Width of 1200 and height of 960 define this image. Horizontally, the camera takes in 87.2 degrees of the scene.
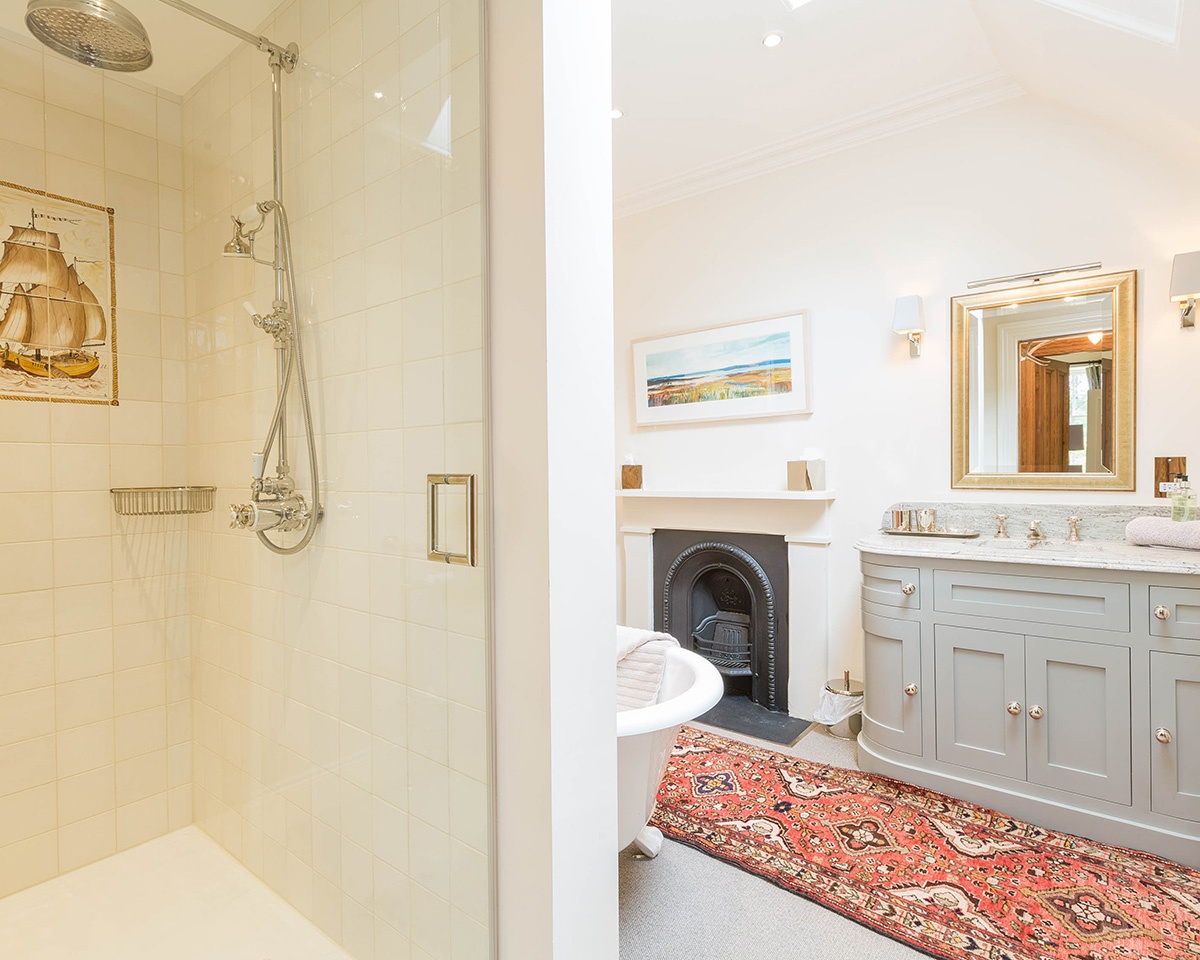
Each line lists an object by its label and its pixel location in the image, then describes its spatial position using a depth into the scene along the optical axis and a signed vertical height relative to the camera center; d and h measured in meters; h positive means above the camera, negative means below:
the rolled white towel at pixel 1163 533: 2.10 -0.21
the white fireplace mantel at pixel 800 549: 3.11 -0.38
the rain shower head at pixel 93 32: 1.21 +0.89
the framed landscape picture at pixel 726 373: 3.21 +0.55
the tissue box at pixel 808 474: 3.09 +0.00
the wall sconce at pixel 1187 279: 2.22 +0.68
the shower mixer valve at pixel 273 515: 1.39 -0.08
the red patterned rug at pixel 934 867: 1.64 -1.20
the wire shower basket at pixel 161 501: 1.53 -0.06
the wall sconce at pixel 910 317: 2.78 +0.69
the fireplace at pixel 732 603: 3.26 -0.72
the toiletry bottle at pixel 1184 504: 2.22 -0.12
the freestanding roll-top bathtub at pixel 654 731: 1.56 -0.66
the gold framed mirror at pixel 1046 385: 2.44 +0.36
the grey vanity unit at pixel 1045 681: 1.95 -0.72
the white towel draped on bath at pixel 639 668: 1.92 -0.60
